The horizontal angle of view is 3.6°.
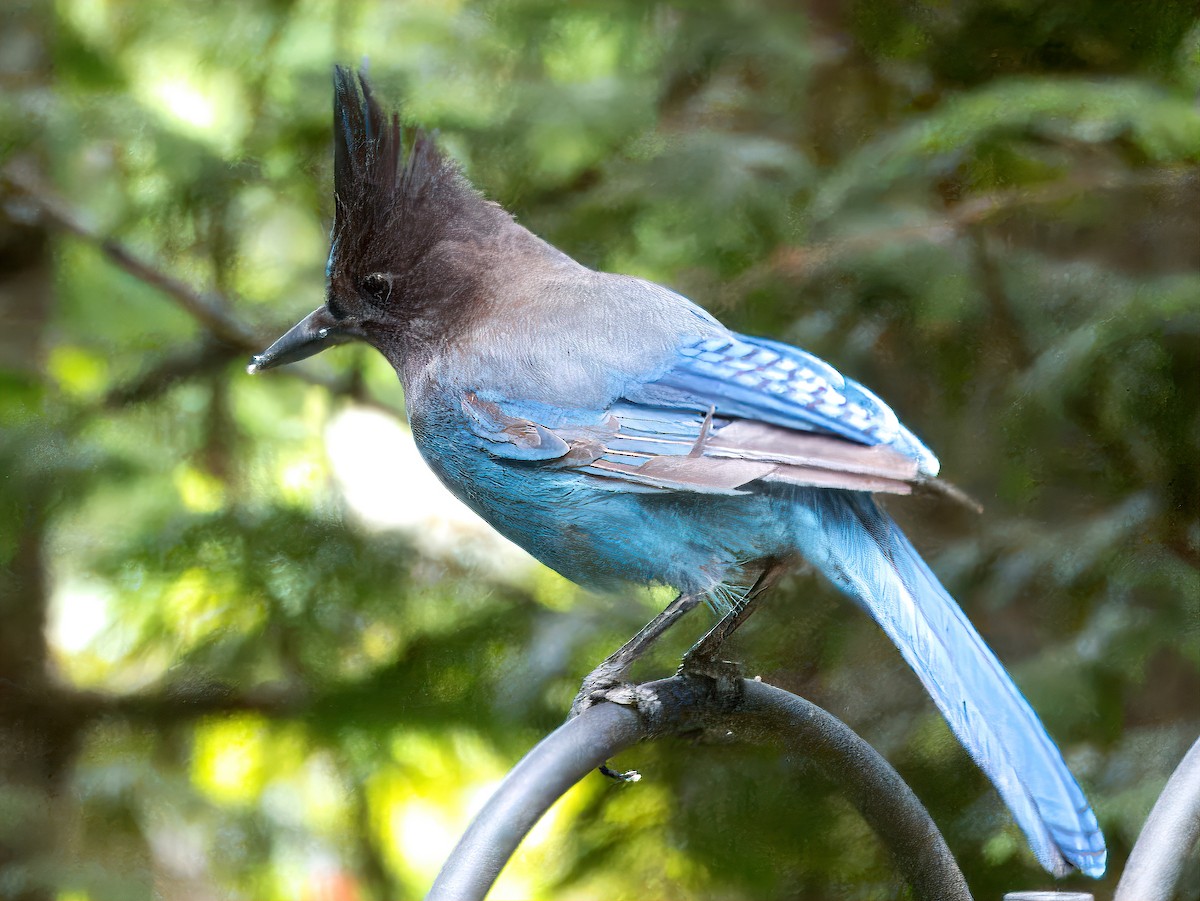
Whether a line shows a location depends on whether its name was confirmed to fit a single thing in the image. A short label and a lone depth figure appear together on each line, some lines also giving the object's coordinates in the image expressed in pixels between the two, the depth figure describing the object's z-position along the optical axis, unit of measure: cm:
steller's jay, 504
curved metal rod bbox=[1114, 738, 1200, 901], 500
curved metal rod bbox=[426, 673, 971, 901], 505
